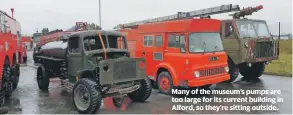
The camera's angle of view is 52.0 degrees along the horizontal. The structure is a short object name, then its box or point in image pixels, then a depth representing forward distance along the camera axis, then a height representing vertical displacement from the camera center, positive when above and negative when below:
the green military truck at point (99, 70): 7.01 -0.64
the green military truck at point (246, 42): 10.69 +0.06
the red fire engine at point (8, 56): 7.53 -0.27
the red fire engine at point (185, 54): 8.60 -0.29
